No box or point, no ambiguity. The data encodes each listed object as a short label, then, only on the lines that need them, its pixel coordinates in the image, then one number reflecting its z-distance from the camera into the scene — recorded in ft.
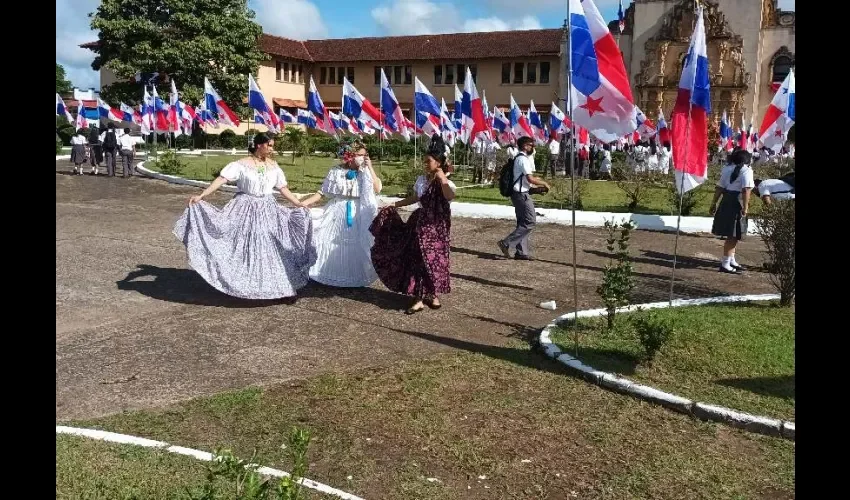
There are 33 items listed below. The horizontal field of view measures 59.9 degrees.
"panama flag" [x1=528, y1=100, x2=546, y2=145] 83.77
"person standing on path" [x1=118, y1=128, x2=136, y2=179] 72.74
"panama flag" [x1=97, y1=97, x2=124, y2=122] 98.37
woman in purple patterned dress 23.12
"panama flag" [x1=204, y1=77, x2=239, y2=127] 71.51
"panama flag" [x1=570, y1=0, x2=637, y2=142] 19.16
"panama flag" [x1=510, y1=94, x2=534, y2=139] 73.31
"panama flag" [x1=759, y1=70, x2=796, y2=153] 40.11
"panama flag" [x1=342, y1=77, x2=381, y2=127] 59.82
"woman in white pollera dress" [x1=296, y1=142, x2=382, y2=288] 26.22
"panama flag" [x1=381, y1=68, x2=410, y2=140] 63.41
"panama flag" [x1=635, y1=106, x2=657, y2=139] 83.06
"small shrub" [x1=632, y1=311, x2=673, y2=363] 18.08
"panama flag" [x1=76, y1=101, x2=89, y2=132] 93.76
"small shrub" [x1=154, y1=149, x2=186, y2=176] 77.40
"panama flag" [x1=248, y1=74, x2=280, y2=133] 59.16
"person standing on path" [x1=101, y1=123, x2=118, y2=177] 72.54
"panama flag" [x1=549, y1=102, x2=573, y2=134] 86.79
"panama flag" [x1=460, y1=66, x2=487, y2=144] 60.49
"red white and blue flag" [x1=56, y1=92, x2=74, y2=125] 103.00
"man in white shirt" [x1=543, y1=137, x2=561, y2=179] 89.25
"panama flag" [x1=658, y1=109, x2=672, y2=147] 90.38
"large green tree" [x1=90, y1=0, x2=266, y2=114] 130.11
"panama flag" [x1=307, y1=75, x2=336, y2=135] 68.69
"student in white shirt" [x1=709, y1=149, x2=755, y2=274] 31.35
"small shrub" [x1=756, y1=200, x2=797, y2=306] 24.23
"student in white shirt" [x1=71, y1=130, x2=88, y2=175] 73.87
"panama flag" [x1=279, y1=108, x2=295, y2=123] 126.86
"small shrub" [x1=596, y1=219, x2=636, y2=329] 21.09
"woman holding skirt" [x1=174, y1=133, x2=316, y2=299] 23.38
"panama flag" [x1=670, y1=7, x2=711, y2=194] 23.17
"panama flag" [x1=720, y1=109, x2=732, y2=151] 82.12
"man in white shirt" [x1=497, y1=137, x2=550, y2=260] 33.32
